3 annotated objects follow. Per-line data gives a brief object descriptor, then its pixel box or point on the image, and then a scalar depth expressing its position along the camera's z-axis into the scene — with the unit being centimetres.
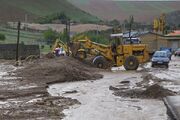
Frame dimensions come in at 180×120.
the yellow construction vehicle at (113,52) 5294
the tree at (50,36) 10463
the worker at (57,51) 5991
